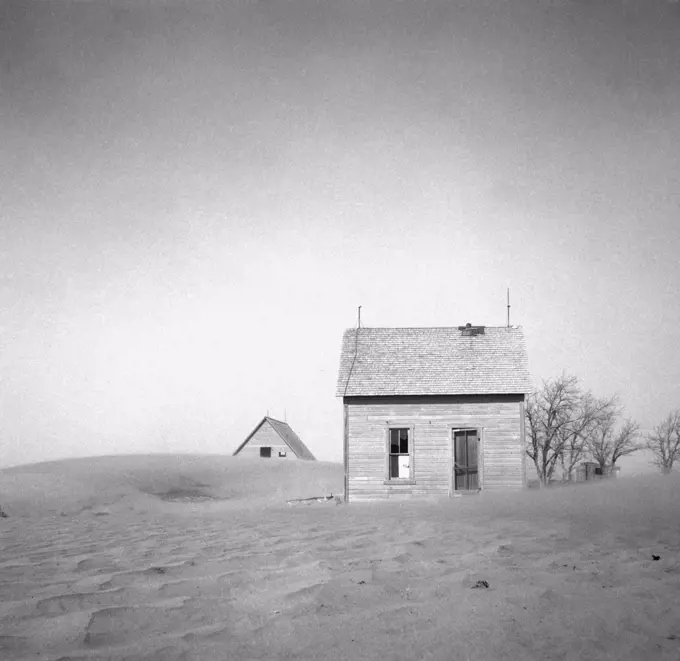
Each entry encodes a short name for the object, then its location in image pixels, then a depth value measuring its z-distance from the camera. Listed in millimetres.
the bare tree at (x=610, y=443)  36688
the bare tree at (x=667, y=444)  41375
